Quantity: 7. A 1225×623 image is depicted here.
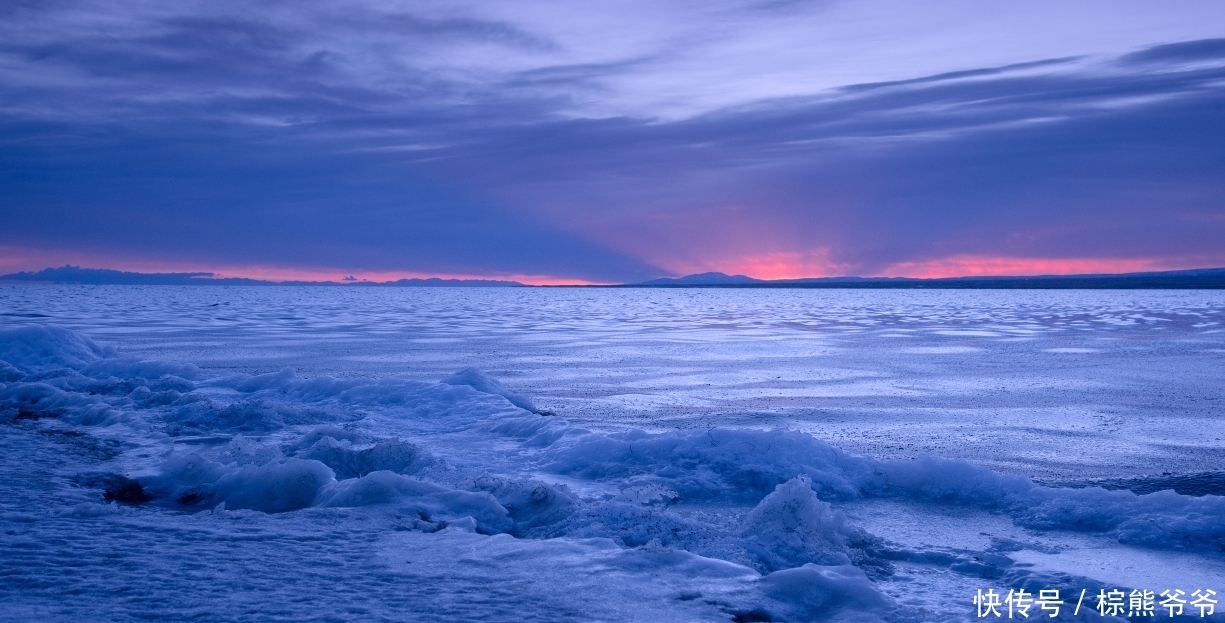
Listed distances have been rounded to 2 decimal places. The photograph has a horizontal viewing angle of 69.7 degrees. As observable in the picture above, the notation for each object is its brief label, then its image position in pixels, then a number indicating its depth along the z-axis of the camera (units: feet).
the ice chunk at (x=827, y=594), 14.39
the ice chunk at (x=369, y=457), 24.47
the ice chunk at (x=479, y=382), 38.14
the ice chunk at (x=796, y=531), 17.03
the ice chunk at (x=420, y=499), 19.74
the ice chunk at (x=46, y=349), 48.11
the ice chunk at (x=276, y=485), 21.18
